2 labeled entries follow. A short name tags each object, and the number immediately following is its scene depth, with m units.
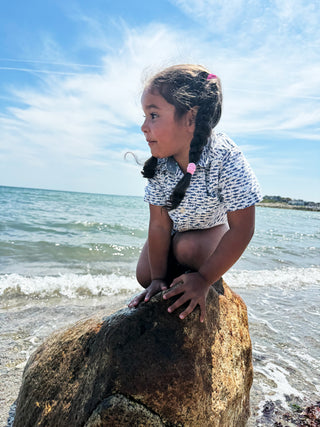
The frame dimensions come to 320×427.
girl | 0.69
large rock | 0.57
